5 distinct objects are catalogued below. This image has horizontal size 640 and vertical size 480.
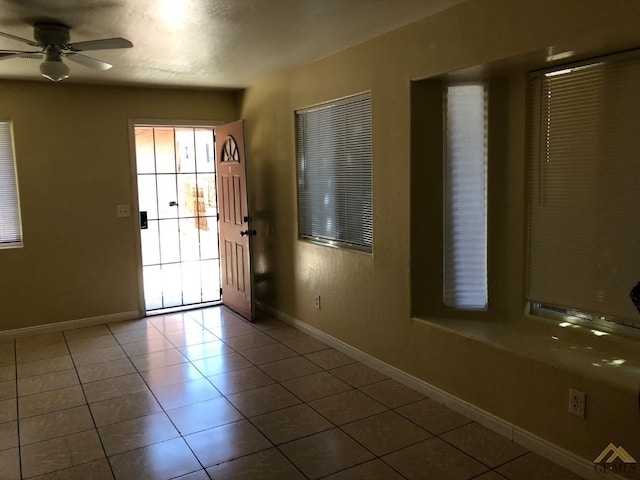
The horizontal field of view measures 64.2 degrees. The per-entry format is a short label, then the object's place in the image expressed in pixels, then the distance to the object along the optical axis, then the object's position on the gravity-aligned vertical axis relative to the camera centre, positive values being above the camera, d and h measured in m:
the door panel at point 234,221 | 4.96 -0.32
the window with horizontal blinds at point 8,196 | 4.62 -0.02
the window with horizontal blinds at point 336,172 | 3.75 +0.11
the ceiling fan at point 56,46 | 2.87 +0.83
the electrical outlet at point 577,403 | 2.34 -1.02
